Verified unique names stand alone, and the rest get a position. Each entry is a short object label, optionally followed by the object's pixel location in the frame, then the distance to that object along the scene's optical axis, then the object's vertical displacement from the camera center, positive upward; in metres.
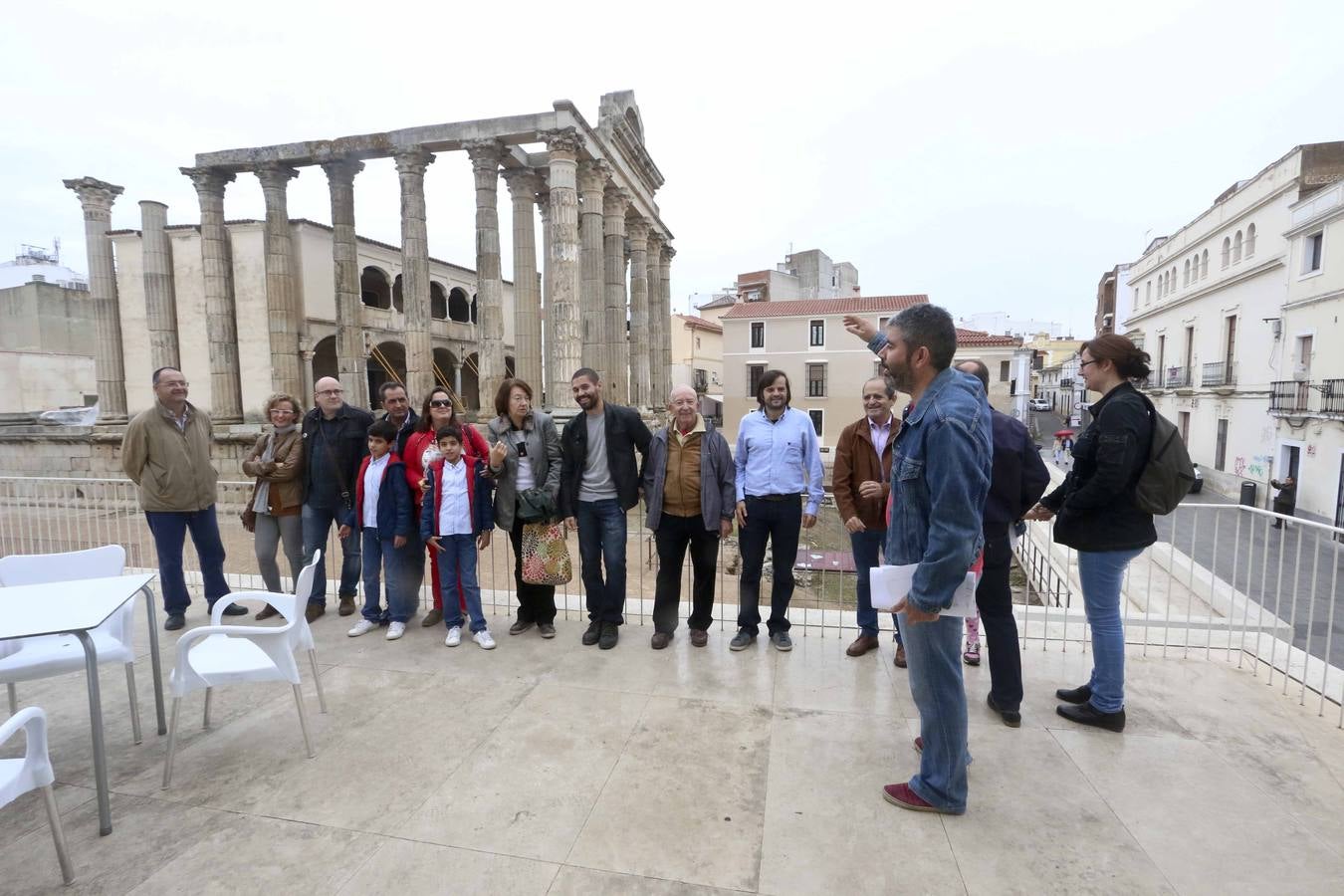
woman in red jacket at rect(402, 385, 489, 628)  4.26 -0.29
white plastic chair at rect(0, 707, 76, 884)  1.83 -1.11
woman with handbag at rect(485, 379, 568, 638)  4.23 -0.40
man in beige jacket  4.46 -0.55
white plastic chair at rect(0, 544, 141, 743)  2.71 -1.11
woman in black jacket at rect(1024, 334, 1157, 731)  2.88 -0.53
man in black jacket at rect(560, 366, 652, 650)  4.22 -0.59
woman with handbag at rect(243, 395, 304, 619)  4.65 -0.64
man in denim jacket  2.12 -0.41
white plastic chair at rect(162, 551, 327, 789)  2.60 -1.15
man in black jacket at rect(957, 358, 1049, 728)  3.10 -0.88
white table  2.24 -0.81
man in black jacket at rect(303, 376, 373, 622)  4.69 -0.47
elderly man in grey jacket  4.02 -0.66
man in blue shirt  3.93 -0.57
